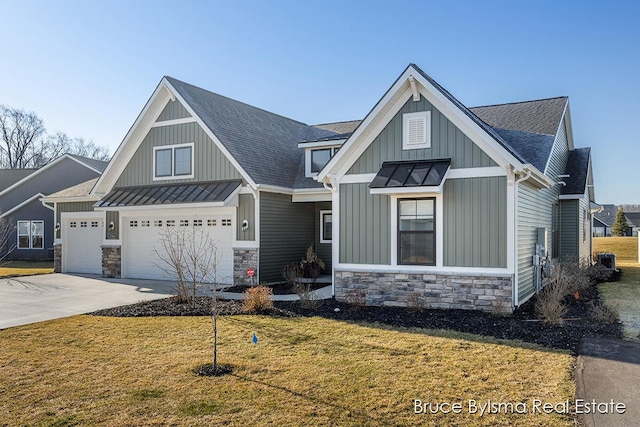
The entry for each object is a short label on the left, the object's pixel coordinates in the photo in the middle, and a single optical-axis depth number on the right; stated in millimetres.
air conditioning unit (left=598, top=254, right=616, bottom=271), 17720
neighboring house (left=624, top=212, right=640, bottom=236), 63547
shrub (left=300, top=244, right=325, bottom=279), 15908
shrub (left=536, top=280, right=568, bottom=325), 8773
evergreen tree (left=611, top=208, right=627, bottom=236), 49375
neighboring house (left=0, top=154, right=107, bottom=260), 26562
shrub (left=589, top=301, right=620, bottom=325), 9016
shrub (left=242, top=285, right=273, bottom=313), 10203
